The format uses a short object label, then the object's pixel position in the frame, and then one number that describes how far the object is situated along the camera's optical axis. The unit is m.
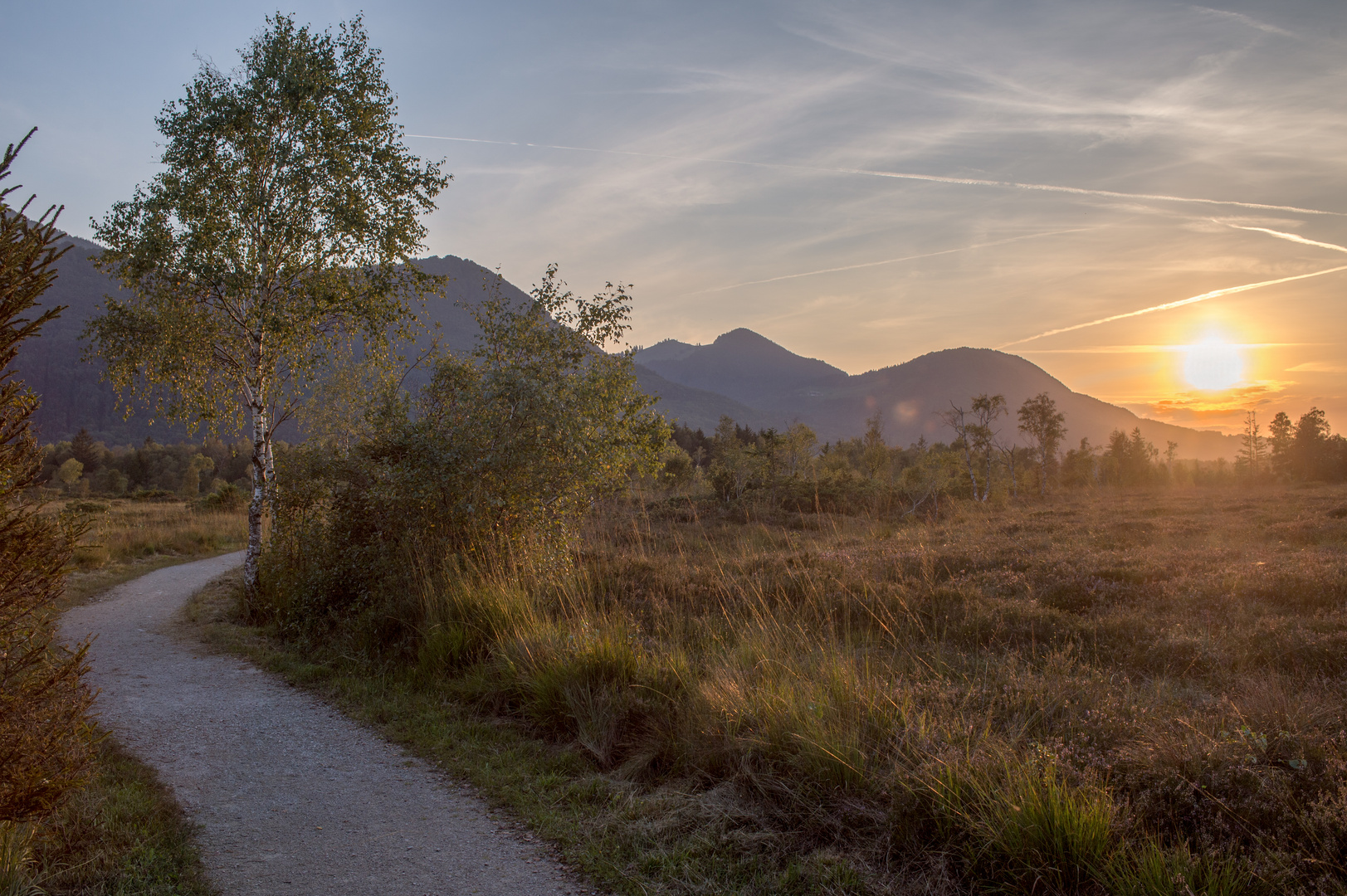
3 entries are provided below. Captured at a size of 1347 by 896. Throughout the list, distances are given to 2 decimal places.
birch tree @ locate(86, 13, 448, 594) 10.91
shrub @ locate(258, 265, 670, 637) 9.16
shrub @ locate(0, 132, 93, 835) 3.07
